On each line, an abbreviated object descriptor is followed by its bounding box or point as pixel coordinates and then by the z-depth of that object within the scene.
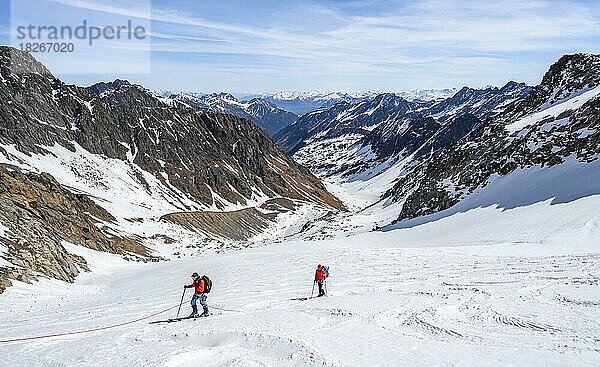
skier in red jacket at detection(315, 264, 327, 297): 19.19
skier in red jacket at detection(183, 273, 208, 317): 16.52
